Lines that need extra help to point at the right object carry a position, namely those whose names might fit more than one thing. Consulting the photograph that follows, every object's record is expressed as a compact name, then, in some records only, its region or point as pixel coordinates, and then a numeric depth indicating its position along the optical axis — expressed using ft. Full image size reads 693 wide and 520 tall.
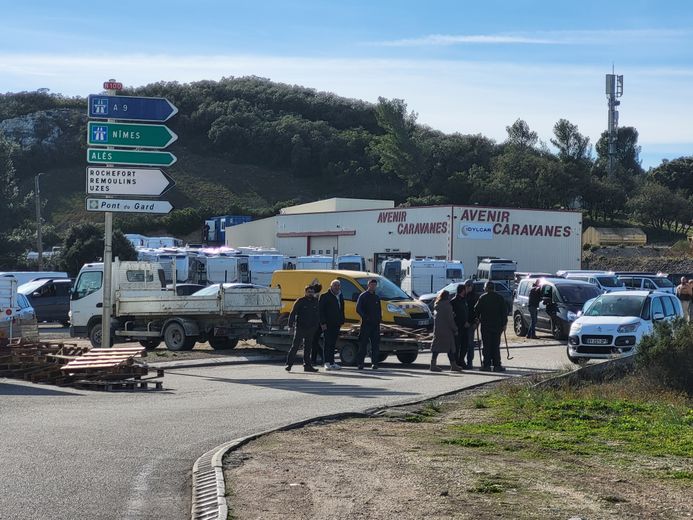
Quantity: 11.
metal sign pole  72.02
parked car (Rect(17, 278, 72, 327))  125.49
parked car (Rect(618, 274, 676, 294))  143.81
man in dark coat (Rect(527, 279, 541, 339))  102.94
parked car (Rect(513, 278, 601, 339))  101.55
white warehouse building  202.80
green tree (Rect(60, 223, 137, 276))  189.67
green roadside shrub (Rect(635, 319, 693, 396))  58.85
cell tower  378.32
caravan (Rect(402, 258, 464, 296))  155.33
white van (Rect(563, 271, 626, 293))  137.37
